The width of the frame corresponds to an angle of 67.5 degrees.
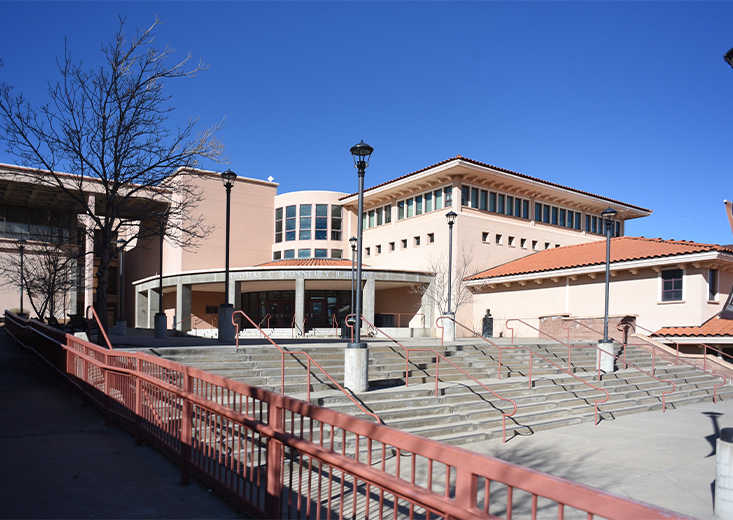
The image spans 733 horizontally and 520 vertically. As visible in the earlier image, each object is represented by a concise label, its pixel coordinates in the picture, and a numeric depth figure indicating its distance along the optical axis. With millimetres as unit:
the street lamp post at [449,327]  23422
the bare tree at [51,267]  28016
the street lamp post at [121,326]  29594
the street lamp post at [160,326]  25750
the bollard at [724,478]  6844
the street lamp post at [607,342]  19808
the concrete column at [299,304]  31809
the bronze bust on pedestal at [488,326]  32406
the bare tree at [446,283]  33469
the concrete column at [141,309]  45047
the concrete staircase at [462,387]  11789
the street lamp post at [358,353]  12664
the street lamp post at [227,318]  18328
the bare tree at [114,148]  14867
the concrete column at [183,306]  35844
